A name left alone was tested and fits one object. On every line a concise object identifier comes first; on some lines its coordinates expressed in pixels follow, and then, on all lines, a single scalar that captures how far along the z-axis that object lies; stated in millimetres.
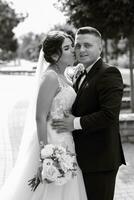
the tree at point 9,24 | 36375
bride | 3346
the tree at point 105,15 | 9641
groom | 3217
